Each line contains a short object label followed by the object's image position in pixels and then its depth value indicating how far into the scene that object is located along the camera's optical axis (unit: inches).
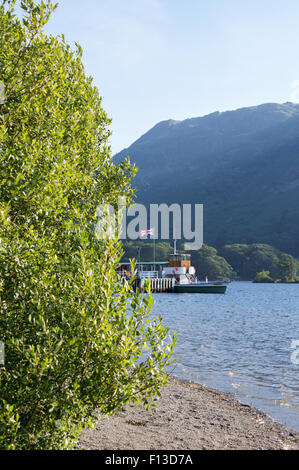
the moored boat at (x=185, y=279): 4168.3
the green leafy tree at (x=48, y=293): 289.6
